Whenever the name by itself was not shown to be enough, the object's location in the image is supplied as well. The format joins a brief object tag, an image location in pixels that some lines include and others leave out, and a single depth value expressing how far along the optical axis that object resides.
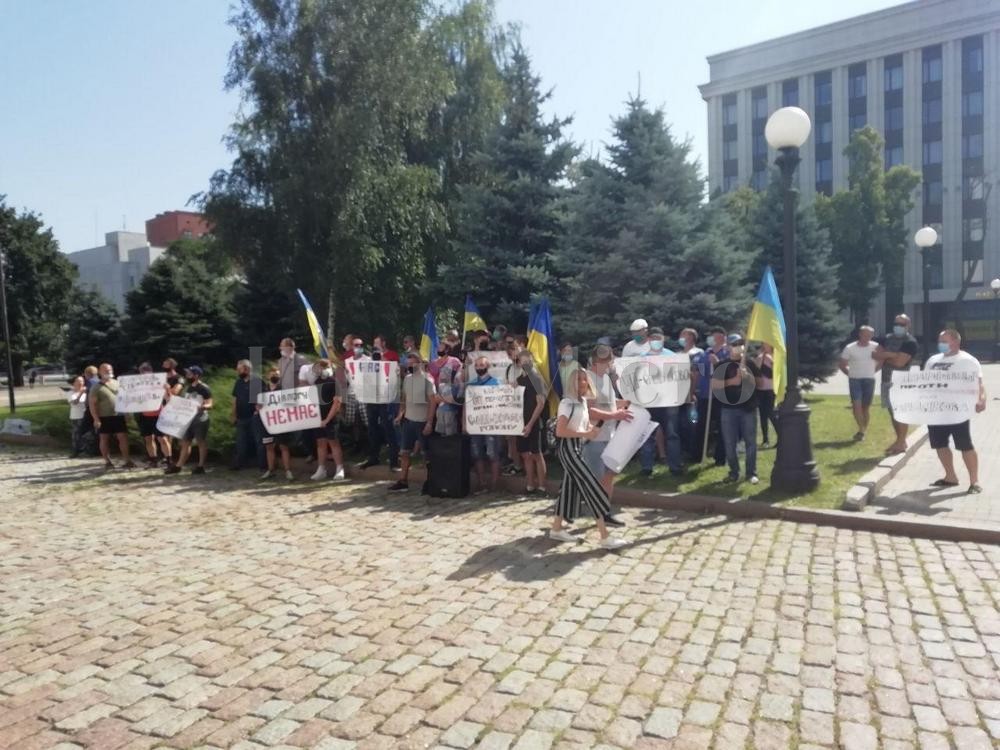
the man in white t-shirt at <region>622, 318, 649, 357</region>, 11.10
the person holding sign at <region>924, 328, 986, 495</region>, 9.01
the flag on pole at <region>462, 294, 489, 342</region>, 15.16
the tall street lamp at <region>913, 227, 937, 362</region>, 19.56
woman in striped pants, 7.33
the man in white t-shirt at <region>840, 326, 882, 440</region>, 12.32
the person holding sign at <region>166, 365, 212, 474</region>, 12.74
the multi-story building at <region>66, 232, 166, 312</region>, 93.75
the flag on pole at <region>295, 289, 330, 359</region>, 13.12
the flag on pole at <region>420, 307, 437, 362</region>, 14.72
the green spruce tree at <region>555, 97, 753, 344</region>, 14.96
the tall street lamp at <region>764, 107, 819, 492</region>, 9.05
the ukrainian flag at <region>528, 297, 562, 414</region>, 10.81
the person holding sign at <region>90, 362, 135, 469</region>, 13.47
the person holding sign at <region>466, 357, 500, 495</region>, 10.29
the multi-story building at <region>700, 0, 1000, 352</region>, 54.09
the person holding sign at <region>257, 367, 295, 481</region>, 11.91
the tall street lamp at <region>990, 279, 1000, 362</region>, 43.44
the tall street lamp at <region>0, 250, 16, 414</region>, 24.70
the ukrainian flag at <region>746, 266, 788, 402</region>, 9.44
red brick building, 99.06
